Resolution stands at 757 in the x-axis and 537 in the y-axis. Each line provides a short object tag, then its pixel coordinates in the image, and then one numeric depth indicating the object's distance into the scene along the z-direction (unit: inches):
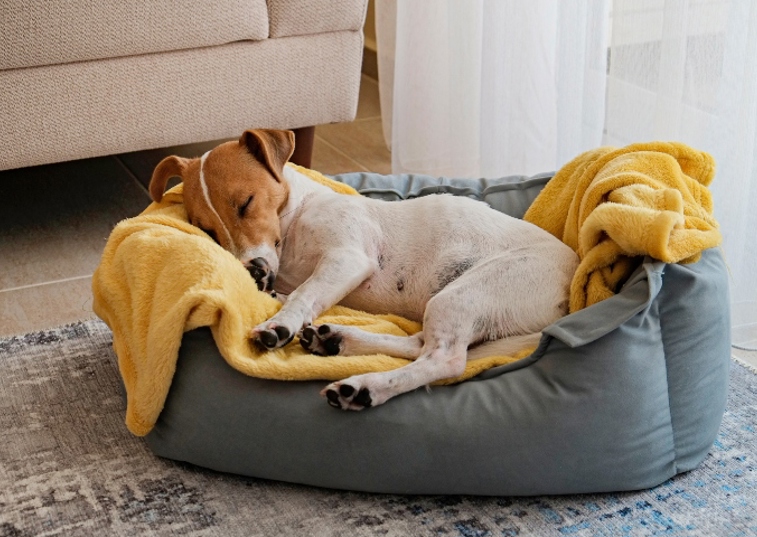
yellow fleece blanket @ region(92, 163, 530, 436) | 81.3
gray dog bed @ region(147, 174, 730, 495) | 76.4
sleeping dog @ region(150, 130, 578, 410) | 86.6
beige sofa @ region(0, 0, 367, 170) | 121.9
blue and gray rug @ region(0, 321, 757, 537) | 75.7
